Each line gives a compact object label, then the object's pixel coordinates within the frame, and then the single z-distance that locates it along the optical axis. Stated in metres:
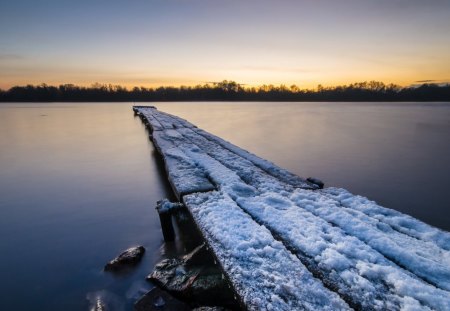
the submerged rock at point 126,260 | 3.40
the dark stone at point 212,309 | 2.33
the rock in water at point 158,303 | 2.62
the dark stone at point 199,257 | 3.07
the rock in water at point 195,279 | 2.53
